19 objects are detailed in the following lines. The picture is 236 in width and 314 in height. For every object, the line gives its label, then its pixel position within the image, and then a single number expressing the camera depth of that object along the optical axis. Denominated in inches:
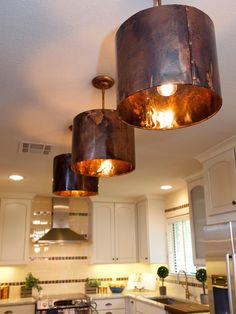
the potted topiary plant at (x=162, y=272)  193.1
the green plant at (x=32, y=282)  191.3
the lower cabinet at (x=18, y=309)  171.6
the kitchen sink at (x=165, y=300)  177.8
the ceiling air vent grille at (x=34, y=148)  116.3
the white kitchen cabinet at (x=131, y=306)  184.7
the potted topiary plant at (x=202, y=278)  154.5
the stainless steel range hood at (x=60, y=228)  193.3
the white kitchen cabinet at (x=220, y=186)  110.5
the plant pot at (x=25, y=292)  191.5
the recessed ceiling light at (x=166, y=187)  186.9
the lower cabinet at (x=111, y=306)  186.9
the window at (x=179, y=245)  187.5
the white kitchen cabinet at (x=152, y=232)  203.3
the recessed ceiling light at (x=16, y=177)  156.4
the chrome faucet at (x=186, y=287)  175.3
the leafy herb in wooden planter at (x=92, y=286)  202.4
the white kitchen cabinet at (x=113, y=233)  207.5
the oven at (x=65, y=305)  173.6
